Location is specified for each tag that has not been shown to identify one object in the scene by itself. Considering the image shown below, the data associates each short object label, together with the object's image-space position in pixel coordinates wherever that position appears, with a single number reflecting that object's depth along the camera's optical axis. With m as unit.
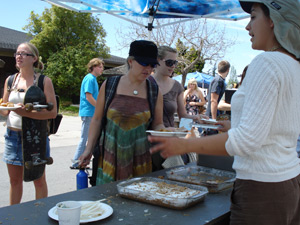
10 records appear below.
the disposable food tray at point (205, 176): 2.06
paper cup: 1.31
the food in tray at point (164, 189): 1.77
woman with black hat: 2.47
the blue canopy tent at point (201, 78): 15.54
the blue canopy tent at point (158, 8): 4.97
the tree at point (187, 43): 18.15
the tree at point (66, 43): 18.70
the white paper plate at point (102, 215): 1.48
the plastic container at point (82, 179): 2.44
